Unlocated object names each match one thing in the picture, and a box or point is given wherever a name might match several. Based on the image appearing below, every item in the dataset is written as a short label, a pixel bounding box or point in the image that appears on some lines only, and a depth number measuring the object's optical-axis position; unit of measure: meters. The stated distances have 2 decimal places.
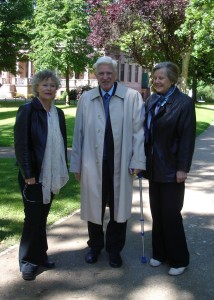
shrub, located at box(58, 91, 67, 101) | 39.71
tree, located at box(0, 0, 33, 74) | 32.12
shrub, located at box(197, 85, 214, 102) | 60.44
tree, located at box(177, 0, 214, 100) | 13.11
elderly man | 4.11
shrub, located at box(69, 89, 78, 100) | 37.56
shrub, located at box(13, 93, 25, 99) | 45.78
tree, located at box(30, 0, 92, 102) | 30.08
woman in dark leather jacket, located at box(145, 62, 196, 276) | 3.90
